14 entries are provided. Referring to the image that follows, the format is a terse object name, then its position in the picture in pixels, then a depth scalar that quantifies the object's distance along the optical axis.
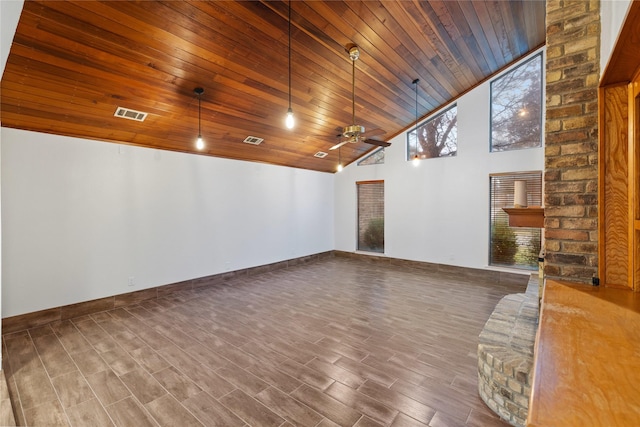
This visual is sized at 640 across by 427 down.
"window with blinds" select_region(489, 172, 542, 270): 5.52
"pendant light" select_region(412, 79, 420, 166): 5.29
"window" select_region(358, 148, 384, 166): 7.78
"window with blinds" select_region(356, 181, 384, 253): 7.94
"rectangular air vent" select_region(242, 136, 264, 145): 5.64
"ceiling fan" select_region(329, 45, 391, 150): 3.87
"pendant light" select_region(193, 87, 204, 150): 3.94
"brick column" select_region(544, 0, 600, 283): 1.76
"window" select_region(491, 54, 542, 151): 5.46
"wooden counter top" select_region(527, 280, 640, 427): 0.69
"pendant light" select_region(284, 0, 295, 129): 3.24
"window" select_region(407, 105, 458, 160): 6.54
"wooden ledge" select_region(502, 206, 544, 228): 2.52
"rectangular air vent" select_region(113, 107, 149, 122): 3.95
